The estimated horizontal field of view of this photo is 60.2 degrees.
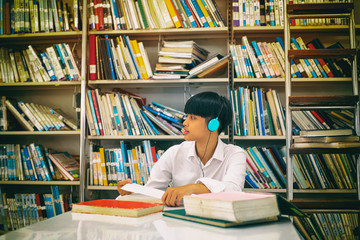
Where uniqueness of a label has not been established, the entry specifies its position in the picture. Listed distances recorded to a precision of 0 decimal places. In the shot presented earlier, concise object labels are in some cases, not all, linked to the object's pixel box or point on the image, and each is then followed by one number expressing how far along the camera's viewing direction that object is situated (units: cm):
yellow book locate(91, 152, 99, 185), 236
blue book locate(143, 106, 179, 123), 232
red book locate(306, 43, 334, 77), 223
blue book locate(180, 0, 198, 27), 235
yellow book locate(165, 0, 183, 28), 236
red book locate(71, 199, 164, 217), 84
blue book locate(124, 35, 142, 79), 239
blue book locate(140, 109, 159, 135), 235
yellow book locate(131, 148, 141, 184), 232
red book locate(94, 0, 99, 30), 245
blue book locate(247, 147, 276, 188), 221
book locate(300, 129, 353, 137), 180
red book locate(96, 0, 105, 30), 244
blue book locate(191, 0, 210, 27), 235
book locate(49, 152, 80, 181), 241
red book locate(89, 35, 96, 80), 242
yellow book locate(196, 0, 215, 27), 234
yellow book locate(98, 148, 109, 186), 235
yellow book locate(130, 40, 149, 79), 239
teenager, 156
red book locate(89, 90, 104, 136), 238
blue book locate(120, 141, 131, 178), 234
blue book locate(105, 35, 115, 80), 241
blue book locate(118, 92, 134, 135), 237
